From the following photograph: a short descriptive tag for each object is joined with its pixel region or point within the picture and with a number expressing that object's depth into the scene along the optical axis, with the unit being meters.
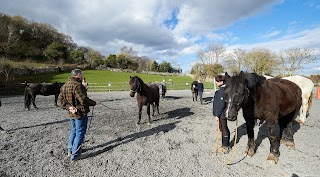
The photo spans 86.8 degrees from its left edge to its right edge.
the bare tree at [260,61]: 36.87
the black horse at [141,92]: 6.69
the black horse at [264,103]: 3.32
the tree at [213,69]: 51.26
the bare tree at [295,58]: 34.17
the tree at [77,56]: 54.97
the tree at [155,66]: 77.49
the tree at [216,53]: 55.17
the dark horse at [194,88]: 13.04
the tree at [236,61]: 43.55
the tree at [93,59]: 60.07
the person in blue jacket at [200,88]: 12.17
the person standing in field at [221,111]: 4.29
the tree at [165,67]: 80.68
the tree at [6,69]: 23.14
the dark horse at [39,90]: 10.42
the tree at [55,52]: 47.82
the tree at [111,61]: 64.62
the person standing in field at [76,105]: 3.78
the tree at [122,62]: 67.25
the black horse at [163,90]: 14.88
